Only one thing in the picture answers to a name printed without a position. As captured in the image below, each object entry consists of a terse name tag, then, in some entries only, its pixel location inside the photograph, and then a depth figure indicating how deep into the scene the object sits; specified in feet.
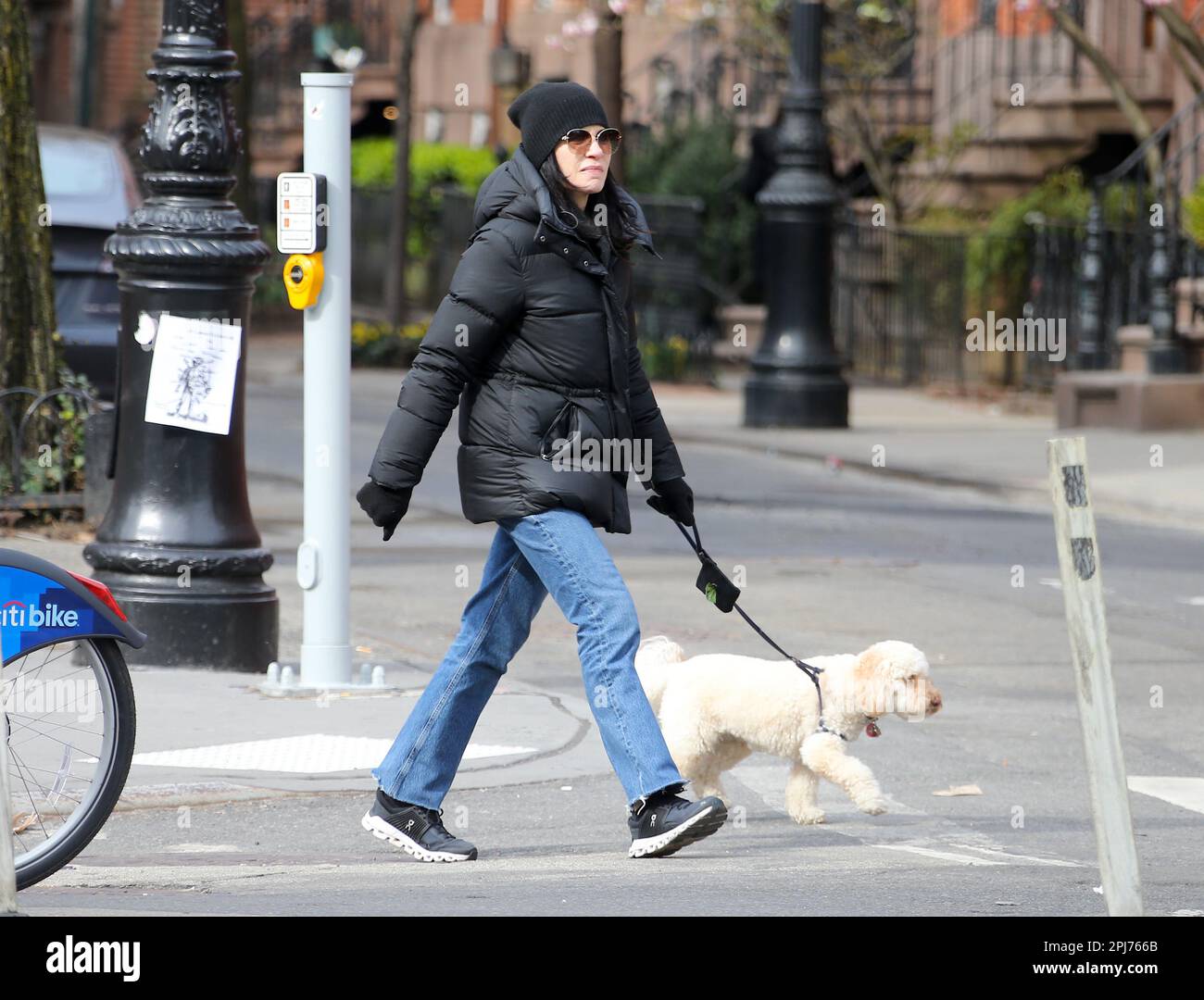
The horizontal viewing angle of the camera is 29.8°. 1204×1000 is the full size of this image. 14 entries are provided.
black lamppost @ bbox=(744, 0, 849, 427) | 61.82
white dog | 19.90
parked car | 45.55
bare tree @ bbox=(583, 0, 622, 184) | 75.72
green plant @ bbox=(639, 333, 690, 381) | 75.36
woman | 18.39
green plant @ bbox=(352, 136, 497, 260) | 91.97
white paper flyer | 26.89
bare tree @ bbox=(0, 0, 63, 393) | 37.93
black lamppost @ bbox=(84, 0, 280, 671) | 26.96
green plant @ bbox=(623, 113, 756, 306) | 83.61
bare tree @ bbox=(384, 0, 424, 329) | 79.77
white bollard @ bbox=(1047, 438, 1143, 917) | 14.57
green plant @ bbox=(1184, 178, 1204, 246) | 60.75
